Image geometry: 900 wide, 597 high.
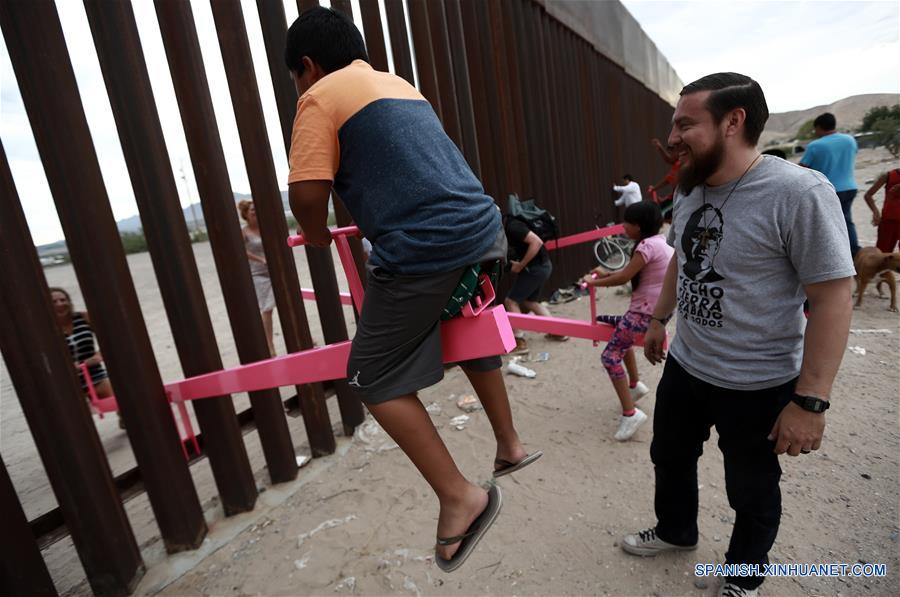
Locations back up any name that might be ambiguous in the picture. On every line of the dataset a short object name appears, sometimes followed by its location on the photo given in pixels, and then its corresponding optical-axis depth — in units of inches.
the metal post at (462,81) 175.8
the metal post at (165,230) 86.7
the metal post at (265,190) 104.1
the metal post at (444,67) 165.3
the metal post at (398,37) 147.9
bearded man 55.7
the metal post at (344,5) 125.3
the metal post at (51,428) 76.8
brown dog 185.0
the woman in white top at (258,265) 205.3
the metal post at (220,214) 95.8
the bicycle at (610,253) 322.7
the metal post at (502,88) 197.8
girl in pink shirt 114.2
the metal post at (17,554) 77.4
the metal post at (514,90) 210.4
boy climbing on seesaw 49.7
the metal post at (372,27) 138.3
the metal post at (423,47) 156.9
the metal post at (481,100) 187.5
